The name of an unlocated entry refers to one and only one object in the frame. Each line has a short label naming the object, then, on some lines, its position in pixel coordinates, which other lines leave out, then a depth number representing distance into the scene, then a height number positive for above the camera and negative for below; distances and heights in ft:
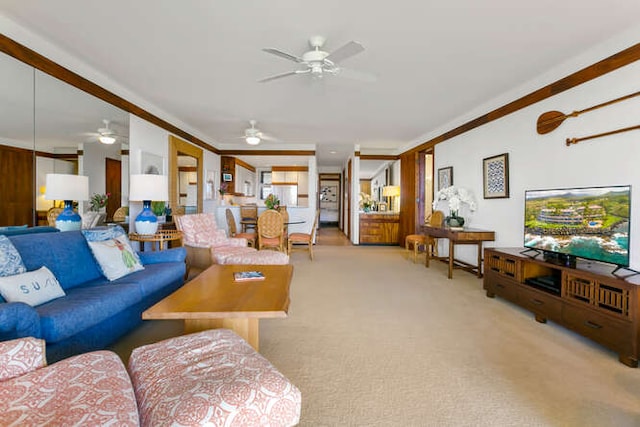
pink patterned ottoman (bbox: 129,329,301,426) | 3.17 -2.19
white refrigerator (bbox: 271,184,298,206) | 32.55 +1.67
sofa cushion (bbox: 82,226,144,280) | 8.02 -1.32
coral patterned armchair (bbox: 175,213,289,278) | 11.69 -1.84
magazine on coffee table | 7.54 -1.81
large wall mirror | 7.65 +2.08
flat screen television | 7.22 -0.37
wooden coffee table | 5.31 -1.91
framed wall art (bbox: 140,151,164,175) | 13.48 +2.12
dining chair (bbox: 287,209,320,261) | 17.75 -1.84
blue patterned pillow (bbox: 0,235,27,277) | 5.82 -1.11
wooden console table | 12.94 -1.28
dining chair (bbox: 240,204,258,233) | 23.14 -0.36
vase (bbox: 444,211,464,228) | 14.39 -0.60
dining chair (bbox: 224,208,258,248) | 17.75 -1.61
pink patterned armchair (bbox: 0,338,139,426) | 2.94 -2.13
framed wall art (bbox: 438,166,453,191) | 16.85 +1.90
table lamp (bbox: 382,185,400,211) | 25.53 +1.60
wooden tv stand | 6.40 -2.34
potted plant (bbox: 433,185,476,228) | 14.47 +0.41
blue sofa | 5.07 -2.00
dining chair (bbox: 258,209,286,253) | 15.84 -1.17
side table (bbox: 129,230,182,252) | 11.34 -1.19
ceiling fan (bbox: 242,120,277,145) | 16.83 +4.35
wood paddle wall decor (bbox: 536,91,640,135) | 9.27 +3.10
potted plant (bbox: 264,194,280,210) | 18.90 +0.37
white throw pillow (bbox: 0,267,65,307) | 5.52 -1.64
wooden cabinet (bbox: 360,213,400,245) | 23.81 -1.61
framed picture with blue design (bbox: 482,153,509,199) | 12.44 +1.48
